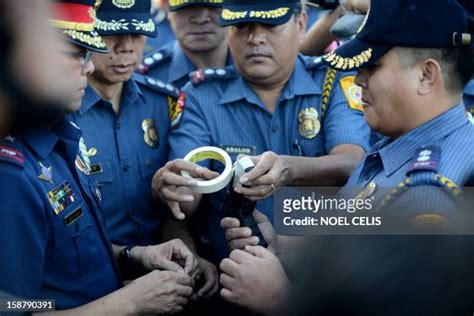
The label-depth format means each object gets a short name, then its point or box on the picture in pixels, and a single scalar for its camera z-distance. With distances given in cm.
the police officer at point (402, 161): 174
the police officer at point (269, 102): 334
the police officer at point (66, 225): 215
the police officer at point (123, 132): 334
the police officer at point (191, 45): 423
